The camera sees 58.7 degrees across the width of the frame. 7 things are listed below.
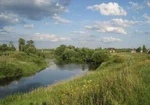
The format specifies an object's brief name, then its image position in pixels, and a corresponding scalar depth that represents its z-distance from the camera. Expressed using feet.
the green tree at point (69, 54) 225.90
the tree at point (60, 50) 281.29
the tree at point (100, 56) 182.95
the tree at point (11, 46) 241.07
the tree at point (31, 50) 189.10
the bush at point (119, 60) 98.41
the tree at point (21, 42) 238.63
